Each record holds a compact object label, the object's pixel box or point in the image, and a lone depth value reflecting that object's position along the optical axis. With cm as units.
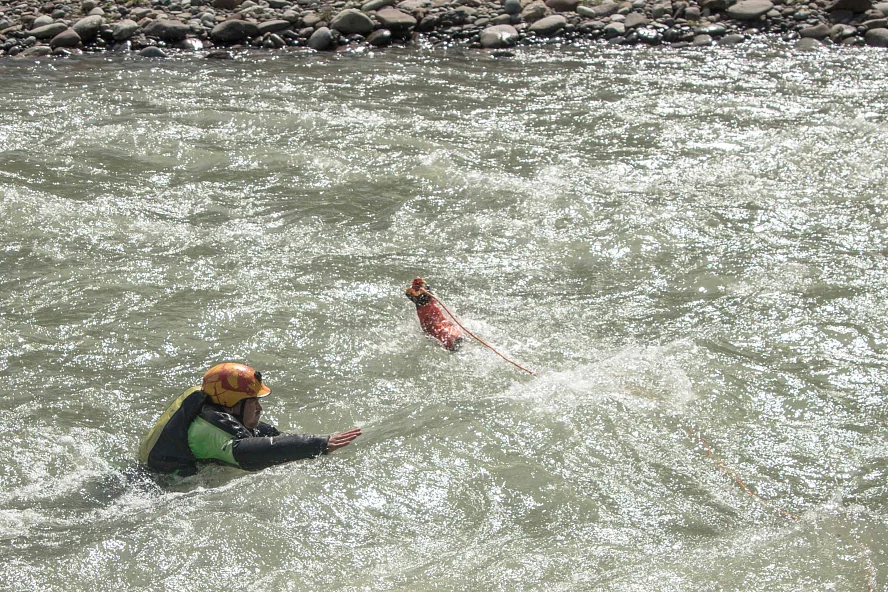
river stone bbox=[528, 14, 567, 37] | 1711
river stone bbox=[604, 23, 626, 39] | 1688
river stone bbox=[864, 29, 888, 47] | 1562
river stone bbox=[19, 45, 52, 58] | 1667
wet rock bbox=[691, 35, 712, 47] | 1633
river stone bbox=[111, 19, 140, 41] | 1738
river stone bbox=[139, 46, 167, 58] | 1677
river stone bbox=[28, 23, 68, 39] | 1725
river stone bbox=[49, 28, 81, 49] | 1700
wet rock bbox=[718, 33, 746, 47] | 1626
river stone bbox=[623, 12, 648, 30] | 1697
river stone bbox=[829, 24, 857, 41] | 1595
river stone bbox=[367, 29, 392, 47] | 1703
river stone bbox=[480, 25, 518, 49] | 1675
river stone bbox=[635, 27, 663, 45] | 1662
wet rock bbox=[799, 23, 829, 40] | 1616
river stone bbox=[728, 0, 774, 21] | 1686
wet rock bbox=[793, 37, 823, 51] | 1570
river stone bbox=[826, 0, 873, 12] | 1645
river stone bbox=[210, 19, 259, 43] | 1727
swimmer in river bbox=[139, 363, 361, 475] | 581
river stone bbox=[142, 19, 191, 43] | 1736
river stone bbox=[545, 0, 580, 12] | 1766
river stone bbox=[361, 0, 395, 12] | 1783
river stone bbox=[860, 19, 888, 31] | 1603
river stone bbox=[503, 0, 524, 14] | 1770
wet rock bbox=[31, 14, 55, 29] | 1759
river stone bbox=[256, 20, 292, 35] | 1736
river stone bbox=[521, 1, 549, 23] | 1753
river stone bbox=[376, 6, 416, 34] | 1727
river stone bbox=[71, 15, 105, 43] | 1731
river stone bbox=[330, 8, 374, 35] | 1725
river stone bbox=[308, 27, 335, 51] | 1692
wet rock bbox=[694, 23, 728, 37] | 1655
